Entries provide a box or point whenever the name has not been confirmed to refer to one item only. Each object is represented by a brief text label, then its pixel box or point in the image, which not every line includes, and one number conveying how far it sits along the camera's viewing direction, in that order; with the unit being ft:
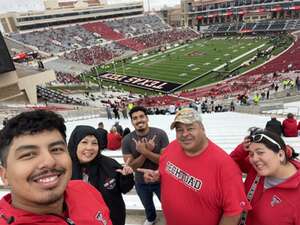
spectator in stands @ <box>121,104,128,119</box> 34.55
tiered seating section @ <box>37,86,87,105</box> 68.81
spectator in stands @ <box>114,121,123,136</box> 19.18
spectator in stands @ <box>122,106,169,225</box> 8.36
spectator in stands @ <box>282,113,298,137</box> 17.84
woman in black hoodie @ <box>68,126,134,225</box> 6.57
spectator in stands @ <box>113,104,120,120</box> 34.44
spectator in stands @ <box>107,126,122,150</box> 17.28
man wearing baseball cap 5.33
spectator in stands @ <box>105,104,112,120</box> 35.03
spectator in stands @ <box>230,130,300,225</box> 5.02
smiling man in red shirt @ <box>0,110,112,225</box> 3.49
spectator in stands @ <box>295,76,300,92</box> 49.11
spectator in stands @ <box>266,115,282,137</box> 16.02
